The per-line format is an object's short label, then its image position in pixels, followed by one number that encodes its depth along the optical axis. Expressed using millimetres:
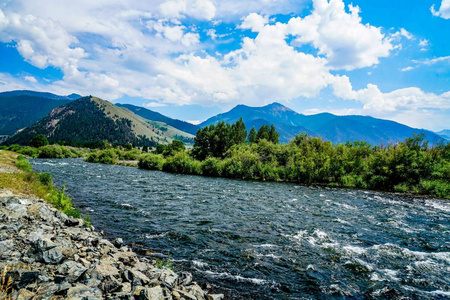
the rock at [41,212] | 13750
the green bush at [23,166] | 39744
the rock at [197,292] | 9303
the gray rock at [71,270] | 7971
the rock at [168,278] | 9169
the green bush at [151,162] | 85188
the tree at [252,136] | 128375
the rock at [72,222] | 15352
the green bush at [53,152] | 113562
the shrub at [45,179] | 30570
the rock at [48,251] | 8719
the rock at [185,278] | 10367
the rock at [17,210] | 12318
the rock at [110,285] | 7738
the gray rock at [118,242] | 14633
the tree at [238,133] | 108512
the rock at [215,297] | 9617
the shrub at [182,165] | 76500
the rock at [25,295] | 6199
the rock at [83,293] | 6781
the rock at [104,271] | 8570
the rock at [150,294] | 7312
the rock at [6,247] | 8435
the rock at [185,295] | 8472
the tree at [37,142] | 158375
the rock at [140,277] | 8752
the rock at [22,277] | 6879
